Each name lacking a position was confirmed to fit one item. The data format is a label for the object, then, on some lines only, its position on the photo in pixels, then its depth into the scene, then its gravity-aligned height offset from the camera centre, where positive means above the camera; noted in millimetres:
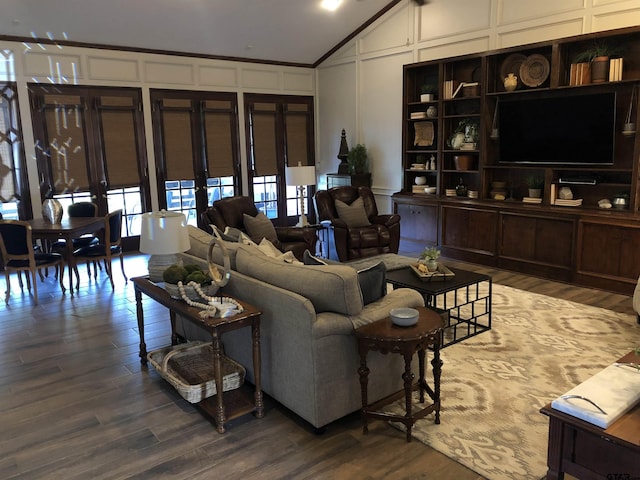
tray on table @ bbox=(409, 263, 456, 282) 4352 -992
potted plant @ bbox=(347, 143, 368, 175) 8633 -54
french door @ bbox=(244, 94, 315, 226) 9094 +207
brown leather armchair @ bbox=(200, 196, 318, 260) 5918 -705
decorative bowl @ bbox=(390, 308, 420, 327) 2793 -851
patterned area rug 2760 -1515
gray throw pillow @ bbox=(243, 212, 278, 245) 5922 -779
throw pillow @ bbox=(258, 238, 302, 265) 3524 -663
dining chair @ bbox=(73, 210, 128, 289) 6148 -1007
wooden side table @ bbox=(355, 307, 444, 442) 2693 -985
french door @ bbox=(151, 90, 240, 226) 8141 +203
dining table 5684 -716
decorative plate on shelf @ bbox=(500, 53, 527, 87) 6473 +1084
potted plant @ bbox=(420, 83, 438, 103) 7324 +876
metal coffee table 4203 -1250
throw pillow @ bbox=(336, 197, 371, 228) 6738 -740
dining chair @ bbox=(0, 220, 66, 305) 5543 -906
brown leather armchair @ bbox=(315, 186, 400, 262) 6432 -890
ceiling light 7496 +2187
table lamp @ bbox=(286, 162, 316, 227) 6605 -230
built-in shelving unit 5535 -299
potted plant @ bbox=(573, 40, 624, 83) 5559 +1015
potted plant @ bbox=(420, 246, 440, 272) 4465 -882
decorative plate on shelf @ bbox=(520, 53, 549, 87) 6168 +965
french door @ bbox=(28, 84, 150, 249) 7191 +216
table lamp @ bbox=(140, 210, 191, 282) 3375 -466
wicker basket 3223 -1367
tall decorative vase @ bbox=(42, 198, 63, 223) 6199 -544
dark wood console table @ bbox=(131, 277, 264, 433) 2896 -1096
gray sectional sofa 2852 -981
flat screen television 5680 +256
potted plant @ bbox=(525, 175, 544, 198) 6359 -410
